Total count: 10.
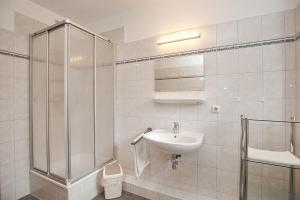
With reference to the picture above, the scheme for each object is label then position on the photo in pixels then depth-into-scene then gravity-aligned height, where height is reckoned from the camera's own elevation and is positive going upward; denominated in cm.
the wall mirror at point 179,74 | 174 +30
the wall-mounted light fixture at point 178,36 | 174 +74
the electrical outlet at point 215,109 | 165 -11
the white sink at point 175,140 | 144 -43
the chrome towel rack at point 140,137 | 178 -46
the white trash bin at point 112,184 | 187 -104
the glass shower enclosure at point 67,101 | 163 -3
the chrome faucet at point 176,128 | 178 -34
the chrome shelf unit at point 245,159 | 126 -51
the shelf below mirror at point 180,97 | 172 +2
